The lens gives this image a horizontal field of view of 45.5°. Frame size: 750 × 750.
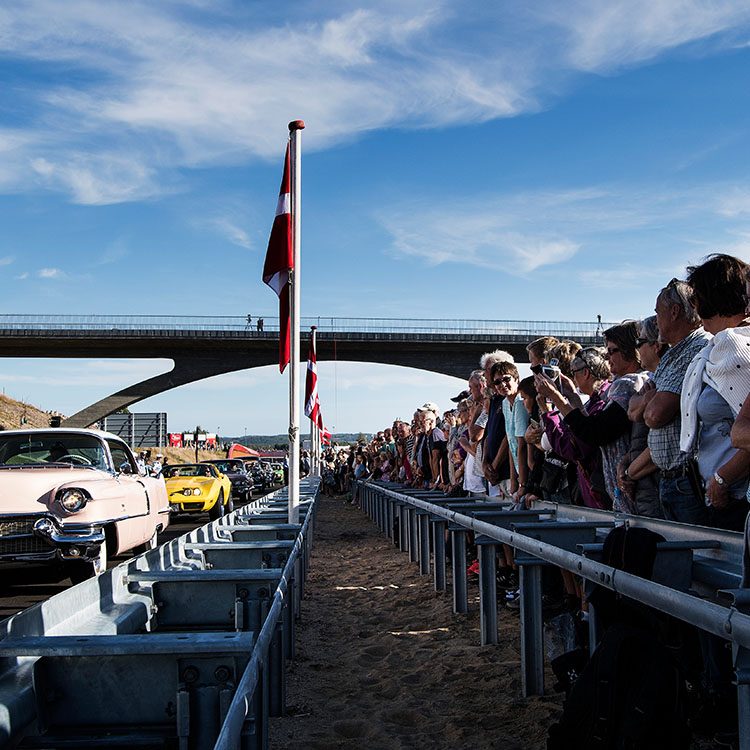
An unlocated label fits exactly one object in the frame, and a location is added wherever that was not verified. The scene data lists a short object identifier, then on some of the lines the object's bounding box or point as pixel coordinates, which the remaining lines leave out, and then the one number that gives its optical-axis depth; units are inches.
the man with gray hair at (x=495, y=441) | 345.1
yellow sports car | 794.8
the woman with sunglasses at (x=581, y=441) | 251.8
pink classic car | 345.7
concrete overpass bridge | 2244.1
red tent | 2982.3
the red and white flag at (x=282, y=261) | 403.9
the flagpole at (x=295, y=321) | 367.9
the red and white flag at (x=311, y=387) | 984.3
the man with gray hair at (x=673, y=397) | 185.3
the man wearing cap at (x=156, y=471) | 506.9
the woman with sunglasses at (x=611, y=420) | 227.6
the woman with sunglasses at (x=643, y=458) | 214.2
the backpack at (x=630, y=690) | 123.0
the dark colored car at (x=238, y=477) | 1210.6
